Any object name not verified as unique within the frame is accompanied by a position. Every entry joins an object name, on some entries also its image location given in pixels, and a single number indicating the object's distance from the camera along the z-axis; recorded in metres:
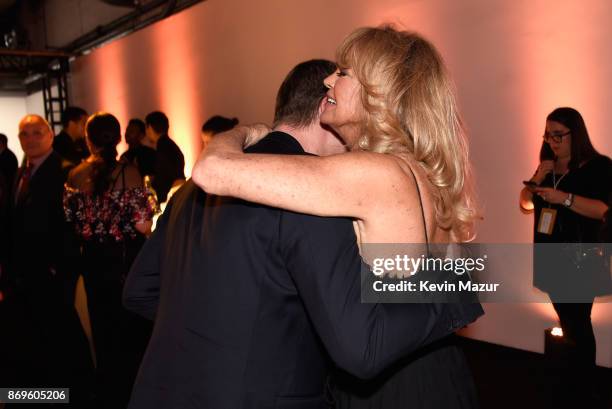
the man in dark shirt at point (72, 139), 5.45
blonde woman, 1.06
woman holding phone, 3.05
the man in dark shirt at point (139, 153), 5.23
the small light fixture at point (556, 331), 3.47
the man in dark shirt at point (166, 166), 4.88
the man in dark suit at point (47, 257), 3.71
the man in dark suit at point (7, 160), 7.39
